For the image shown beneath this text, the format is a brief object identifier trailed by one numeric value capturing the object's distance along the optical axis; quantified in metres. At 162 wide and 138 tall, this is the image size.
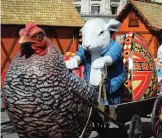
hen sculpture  3.77
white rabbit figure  5.23
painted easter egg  5.73
